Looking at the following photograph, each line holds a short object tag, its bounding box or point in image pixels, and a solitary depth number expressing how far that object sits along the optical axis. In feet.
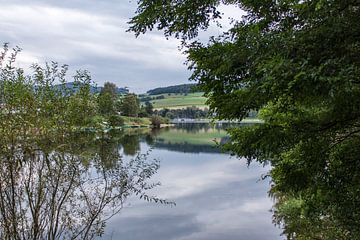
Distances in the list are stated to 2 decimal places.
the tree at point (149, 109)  265.38
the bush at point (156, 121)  260.93
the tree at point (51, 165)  19.35
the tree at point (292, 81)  11.19
